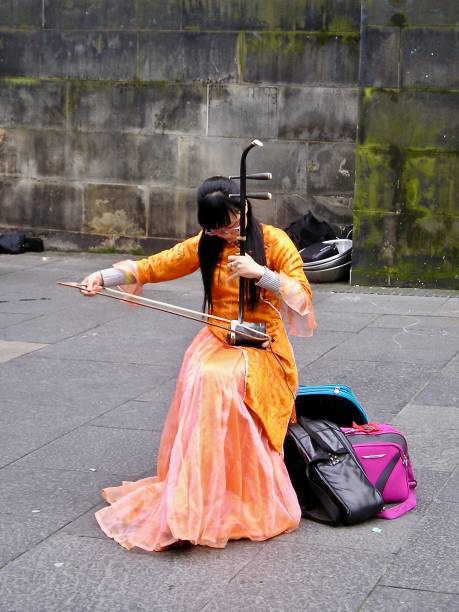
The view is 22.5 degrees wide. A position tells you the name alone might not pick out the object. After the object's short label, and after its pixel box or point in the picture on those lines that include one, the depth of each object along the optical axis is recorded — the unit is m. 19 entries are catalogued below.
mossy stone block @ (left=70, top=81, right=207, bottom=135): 12.44
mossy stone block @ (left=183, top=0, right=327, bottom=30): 11.87
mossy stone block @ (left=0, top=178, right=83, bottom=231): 13.13
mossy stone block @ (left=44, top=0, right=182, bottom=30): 12.36
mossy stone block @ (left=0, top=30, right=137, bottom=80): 12.59
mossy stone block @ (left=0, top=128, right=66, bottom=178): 13.09
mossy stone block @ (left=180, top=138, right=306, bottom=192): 12.12
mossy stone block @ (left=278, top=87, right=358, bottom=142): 11.95
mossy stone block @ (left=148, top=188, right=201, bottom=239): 12.59
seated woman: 4.88
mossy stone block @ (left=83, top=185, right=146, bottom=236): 12.84
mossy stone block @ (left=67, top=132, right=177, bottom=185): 12.64
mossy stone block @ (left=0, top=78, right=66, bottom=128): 12.99
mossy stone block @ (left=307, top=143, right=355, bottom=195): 11.98
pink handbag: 5.27
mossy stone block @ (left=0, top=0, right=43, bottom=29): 12.92
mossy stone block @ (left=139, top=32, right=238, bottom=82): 12.20
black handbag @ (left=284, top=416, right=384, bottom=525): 5.07
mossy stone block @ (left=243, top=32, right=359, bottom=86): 11.87
